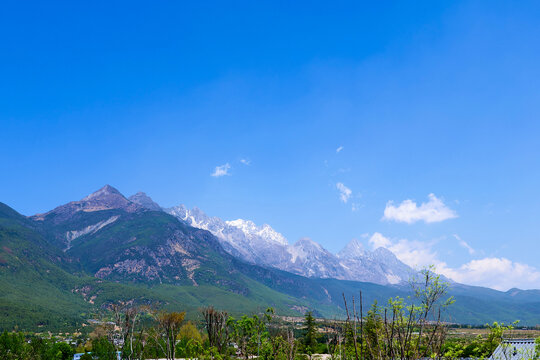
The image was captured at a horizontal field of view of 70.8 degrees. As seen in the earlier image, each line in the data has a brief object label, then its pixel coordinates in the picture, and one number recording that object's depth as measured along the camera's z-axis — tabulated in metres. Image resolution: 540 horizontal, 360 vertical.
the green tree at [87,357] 71.24
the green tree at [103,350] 65.69
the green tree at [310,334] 80.26
